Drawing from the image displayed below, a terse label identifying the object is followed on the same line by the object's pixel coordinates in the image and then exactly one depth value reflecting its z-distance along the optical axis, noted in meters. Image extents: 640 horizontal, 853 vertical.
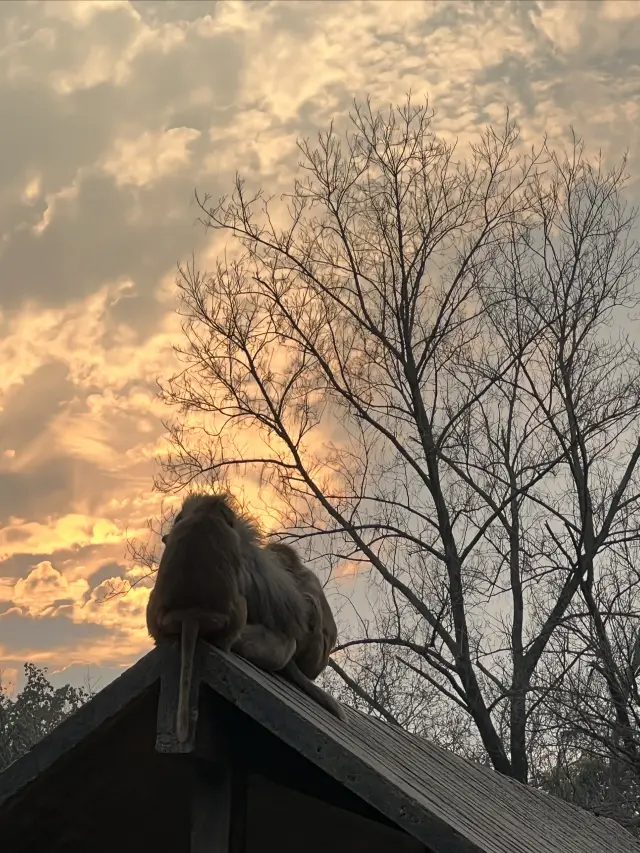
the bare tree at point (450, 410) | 20.03
